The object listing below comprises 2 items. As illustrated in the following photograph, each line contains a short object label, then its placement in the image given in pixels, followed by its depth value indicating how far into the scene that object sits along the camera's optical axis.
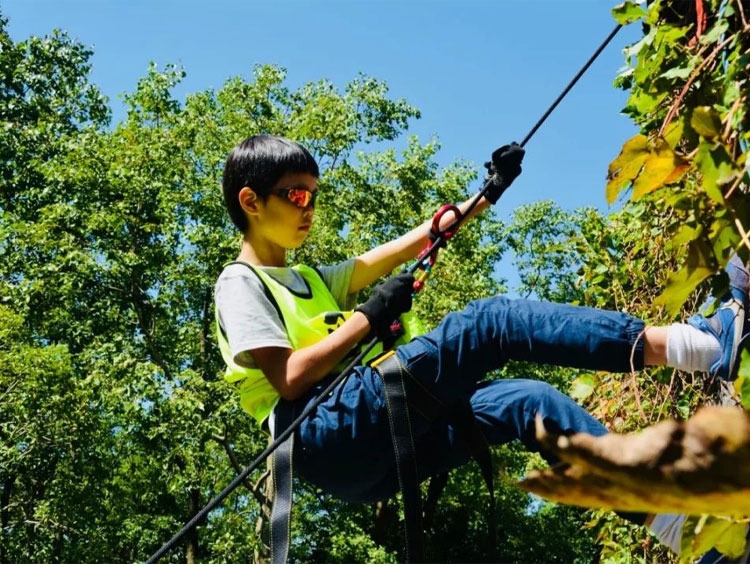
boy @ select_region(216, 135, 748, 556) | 1.92
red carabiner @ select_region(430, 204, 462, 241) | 2.43
